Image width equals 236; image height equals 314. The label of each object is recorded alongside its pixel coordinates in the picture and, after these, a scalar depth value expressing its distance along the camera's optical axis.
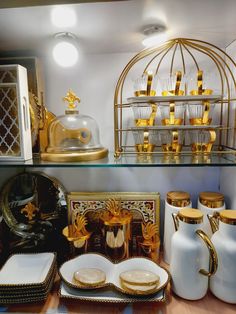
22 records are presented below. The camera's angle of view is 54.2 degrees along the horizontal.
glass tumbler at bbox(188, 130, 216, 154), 0.76
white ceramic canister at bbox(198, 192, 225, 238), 0.80
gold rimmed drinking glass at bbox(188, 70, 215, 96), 0.75
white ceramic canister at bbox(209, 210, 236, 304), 0.66
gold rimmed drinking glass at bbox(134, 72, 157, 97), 0.74
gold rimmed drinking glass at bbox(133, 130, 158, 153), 0.79
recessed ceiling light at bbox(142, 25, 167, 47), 0.70
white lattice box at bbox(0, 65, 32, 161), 0.73
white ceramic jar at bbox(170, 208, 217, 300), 0.67
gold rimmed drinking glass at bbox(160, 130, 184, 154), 0.77
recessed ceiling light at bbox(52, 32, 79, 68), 0.74
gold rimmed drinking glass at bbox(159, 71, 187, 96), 0.74
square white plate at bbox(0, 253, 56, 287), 0.72
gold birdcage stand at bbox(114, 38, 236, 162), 0.76
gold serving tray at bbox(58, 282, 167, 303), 0.65
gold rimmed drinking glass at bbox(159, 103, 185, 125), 0.78
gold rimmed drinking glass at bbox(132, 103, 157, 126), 0.79
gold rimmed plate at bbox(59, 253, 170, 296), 0.72
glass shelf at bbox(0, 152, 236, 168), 0.72
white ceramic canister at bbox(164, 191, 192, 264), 0.82
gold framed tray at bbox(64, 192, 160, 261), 0.82
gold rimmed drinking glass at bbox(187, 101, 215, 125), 0.75
